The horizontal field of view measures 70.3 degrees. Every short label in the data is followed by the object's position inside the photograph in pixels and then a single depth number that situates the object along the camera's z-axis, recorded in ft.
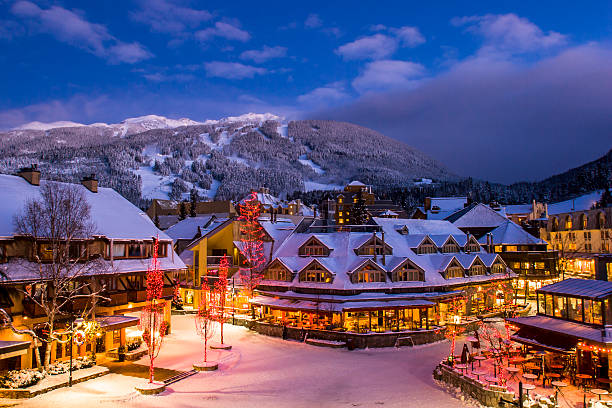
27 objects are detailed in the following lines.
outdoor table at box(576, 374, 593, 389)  69.62
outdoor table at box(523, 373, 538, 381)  73.08
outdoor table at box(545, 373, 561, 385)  75.61
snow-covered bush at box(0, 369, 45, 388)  73.10
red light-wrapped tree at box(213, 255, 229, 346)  132.87
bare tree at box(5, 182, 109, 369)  83.76
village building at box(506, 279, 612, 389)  73.26
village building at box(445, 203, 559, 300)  184.44
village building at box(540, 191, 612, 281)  219.20
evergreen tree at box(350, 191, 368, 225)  249.34
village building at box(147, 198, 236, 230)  346.54
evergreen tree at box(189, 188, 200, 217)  290.19
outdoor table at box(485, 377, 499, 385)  73.73
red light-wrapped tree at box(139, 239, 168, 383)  88.53
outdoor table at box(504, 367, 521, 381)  77.05
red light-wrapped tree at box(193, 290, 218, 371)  89.66
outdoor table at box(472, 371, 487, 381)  78.24
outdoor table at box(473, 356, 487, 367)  87.63
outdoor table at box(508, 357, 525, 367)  83.50
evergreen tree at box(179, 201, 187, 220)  324.43
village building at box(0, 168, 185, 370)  85.76
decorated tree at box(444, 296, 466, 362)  122.48
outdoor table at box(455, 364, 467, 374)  82.61
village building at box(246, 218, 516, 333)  123.85
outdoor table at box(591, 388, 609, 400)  64.69
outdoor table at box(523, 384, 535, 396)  68.85
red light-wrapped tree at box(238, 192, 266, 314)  155.22
